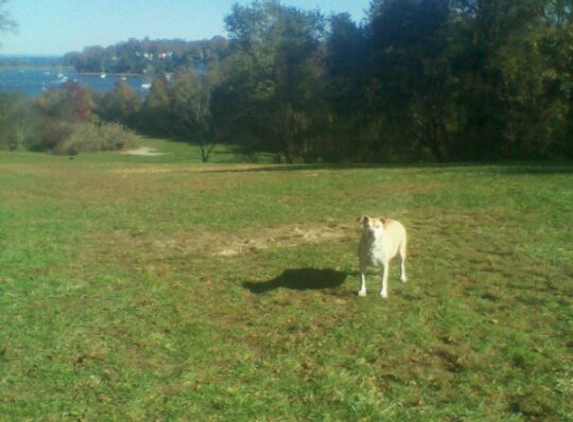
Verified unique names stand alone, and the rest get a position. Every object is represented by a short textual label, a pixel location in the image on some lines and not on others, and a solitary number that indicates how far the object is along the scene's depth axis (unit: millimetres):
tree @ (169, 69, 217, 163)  51438
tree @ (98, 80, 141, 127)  71875
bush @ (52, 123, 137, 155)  58188
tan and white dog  7434
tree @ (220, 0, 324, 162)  39125
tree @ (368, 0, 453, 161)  29062
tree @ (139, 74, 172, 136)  63306
